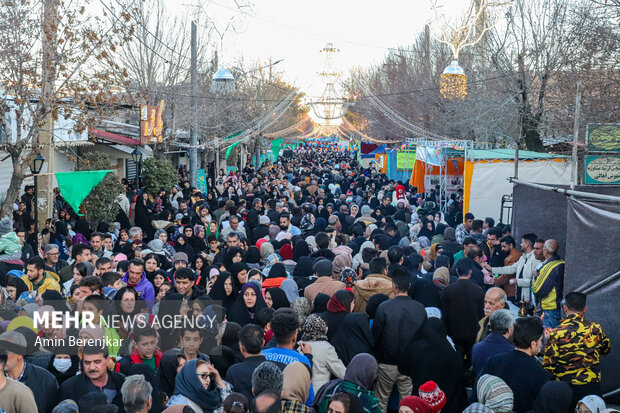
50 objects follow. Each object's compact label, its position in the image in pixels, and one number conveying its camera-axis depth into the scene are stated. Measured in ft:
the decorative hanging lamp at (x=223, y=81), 72.38
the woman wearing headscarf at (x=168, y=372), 17.03
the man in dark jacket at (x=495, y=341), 19.74
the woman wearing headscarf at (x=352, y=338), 20.30
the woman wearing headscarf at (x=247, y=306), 23.09
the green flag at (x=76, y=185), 45.06
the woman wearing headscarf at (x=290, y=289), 26.02
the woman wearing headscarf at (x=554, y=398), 16.03
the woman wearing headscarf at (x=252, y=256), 34.76
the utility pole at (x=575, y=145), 32.04
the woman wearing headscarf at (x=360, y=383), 16.31
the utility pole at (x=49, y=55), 41.88
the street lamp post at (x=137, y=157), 64.39
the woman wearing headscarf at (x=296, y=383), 16.23
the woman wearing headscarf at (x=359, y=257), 33.45
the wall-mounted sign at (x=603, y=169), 44.65
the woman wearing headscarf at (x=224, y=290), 25.75
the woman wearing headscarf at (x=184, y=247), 38.24
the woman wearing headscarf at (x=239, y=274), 27.32
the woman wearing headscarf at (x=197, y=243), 40.40
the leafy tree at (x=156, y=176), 73.72
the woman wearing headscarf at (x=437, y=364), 19.69
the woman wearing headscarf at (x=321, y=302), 22.99
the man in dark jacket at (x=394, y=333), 21.12
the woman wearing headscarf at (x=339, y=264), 28.12
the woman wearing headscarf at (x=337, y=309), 21.53
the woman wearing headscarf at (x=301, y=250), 35.09
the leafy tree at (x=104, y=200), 55.16
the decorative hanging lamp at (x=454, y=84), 72.67
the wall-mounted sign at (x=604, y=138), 41.22
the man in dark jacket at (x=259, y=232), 42.42
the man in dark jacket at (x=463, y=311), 23.98
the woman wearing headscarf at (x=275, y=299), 23.99
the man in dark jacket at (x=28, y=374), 16.07
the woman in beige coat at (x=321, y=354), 18.78
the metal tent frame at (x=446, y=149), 61.97
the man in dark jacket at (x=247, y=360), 16.56
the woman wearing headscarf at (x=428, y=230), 45.14
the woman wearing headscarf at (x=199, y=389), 15.52
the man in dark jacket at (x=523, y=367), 17.52
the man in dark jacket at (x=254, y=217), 46.18
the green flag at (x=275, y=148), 187.42
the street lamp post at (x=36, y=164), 38.93
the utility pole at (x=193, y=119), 74.38
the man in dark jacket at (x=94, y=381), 15.90
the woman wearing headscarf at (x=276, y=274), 27.58
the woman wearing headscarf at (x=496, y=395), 15.81
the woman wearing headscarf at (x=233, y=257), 31.94
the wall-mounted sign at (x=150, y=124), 66.49
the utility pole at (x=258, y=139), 148.87
